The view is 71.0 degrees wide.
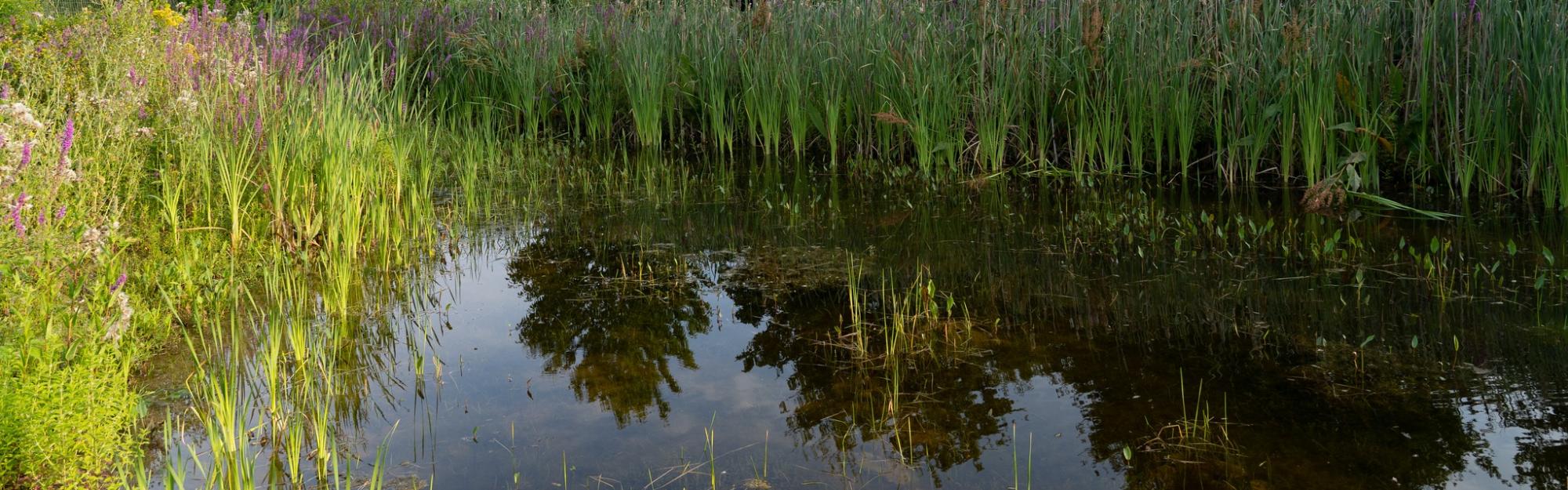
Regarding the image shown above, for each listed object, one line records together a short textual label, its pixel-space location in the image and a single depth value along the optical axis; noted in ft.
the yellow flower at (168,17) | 23.01
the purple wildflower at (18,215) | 9.53
